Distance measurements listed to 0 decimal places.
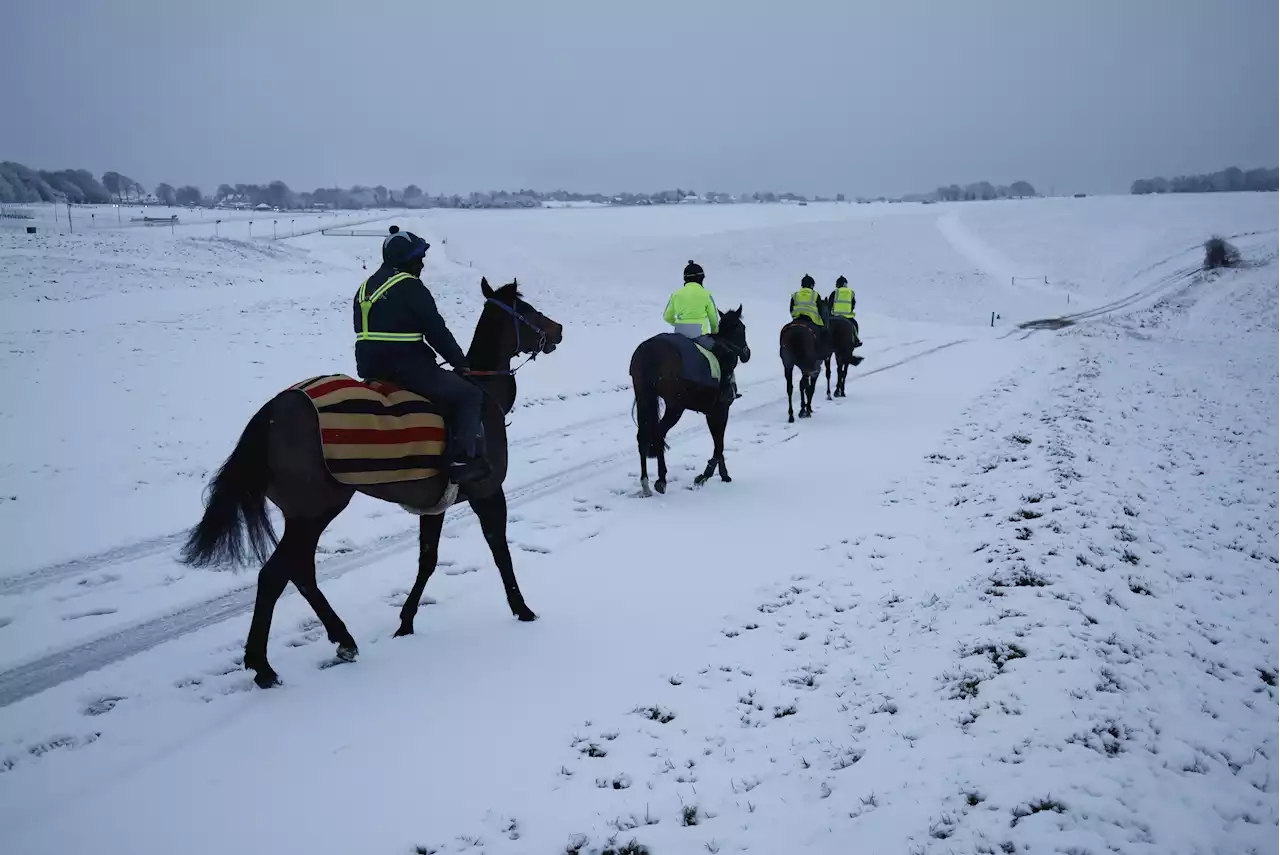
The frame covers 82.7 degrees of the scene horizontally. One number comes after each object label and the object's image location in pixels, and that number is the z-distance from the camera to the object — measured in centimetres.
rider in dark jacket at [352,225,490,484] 529
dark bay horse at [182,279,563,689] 486
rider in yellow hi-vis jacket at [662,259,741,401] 1017
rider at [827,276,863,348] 1739
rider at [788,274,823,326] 1502
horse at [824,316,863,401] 1706
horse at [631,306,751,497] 973
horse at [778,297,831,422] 1461
